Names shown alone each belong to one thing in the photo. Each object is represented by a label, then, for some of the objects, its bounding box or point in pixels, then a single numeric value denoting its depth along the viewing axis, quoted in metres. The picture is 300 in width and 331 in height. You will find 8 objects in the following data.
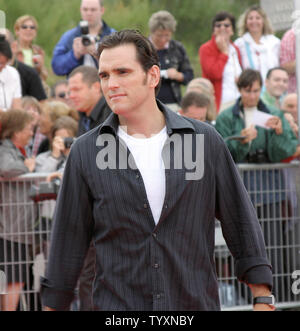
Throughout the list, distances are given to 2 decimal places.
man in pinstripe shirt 6.76
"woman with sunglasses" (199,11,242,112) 16.77
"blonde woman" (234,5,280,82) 17.12
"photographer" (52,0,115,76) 15.73
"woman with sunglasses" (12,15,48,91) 17.05
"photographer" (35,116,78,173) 13.26
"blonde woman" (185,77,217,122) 14.46
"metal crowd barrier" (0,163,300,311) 12.90
